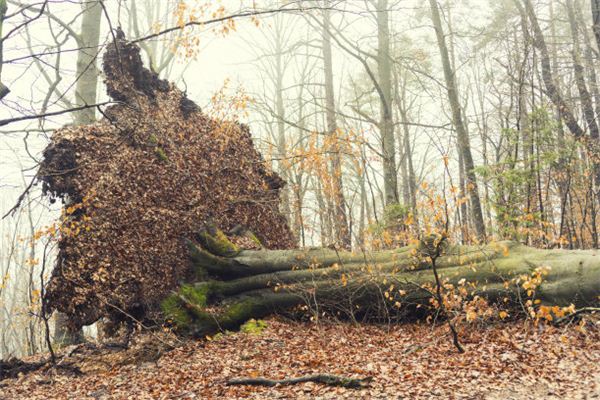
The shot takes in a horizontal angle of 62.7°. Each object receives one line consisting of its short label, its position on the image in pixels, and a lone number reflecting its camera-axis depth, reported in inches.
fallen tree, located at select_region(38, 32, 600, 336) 357.7
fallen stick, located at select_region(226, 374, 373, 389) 244.7
